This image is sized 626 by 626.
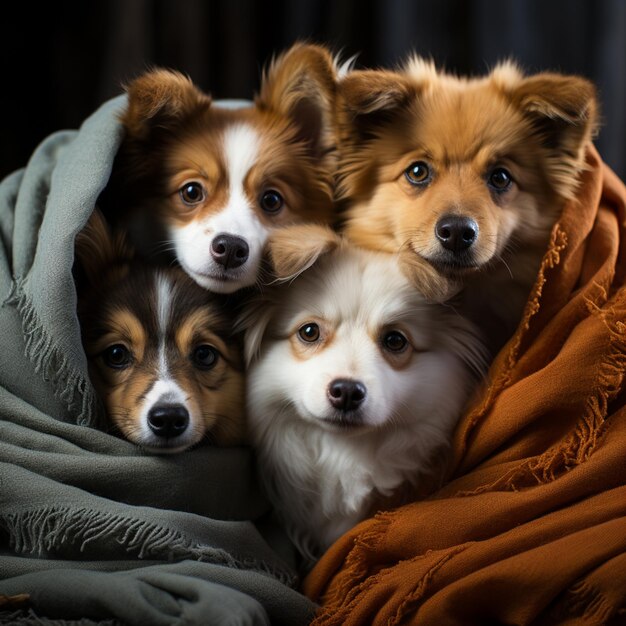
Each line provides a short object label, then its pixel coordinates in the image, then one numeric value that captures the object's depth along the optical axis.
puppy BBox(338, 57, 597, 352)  0.84
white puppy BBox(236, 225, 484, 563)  0.83
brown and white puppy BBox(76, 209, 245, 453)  0.80
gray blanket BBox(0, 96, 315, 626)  0.75
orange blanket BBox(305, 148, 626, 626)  0.76
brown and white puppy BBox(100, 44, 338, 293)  0.85
